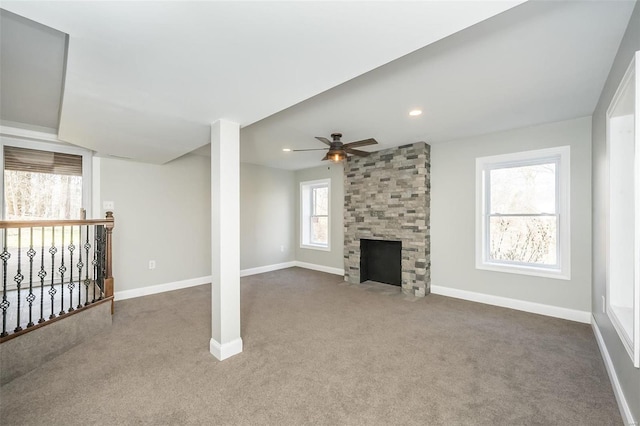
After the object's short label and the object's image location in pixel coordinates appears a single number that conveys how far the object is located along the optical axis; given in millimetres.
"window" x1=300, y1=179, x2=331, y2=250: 6363
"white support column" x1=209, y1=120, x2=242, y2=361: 2525
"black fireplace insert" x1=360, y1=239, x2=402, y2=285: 4941
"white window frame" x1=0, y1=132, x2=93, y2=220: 3471
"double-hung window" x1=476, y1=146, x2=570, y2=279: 3465
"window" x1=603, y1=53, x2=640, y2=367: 2029
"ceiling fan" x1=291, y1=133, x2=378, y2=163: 3604
